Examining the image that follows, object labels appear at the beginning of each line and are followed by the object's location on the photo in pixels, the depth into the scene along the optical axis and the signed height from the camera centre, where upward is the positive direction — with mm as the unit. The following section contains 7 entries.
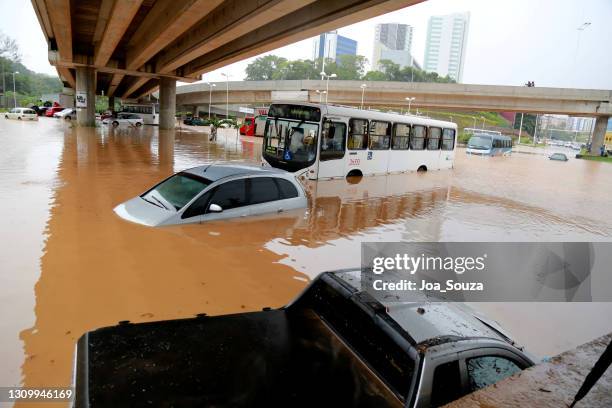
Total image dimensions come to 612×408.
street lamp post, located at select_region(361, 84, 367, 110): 53794 +4791
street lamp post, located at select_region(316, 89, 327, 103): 56656 +4096
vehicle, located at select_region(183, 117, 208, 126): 72750 -931
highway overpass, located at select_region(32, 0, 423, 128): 16719 +4269
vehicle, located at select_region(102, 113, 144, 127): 51250 -987
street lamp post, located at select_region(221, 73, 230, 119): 68200 +4125
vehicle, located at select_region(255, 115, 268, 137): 52031 -625
